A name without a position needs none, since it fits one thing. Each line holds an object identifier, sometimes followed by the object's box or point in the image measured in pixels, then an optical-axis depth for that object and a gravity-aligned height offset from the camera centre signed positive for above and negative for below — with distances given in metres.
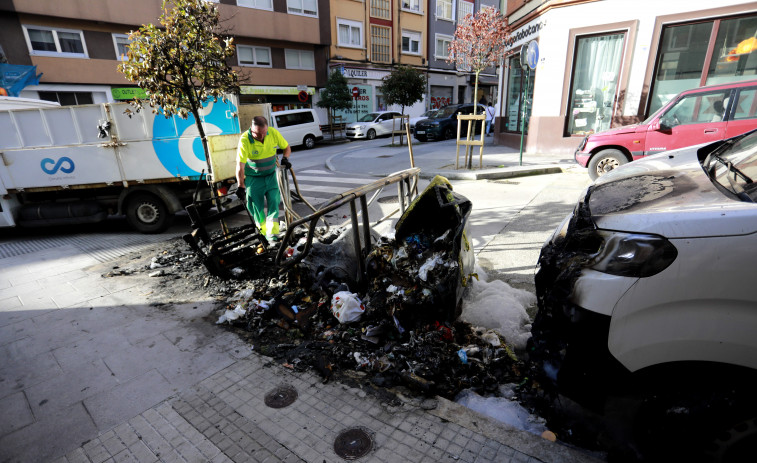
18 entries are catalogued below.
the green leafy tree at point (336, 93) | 23.17 +0.94
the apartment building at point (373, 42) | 26.59 +4.82
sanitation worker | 5.55 -0.89
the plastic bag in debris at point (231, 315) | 3.74 -1.93
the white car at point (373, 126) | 22.67 -1.00
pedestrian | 19.34 -0.70
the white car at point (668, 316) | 1.60 -0.94
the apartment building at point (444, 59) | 32.12 +4.01
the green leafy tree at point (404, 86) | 20.92 +1.15
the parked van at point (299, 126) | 18.80 -0.78
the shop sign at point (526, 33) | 12.23 +2.43
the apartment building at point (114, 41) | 17.28 +3.65
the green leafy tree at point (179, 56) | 5.34 +0.78
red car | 6.89 -0.42
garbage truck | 6.72 -0.84
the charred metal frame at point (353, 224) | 3.50 -1.06
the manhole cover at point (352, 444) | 2.21 -1.92
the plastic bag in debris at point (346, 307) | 3.38 -1.71
